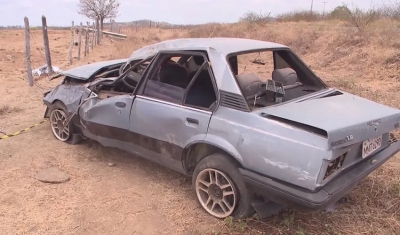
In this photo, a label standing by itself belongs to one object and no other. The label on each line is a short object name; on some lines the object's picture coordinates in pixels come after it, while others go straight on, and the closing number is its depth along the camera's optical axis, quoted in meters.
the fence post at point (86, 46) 16.17
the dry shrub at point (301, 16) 28.18
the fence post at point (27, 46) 8.88
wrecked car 2.54
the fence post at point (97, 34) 20.43
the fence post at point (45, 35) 10.02
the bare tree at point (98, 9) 38.97
